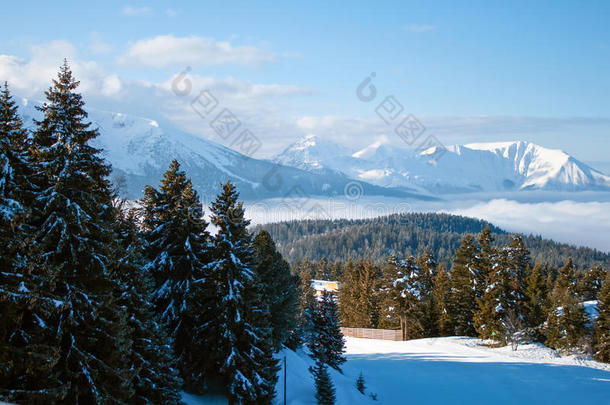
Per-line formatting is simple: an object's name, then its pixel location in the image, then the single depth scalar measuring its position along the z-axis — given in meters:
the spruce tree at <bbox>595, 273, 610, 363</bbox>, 42.97
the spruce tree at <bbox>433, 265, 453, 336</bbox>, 59.06
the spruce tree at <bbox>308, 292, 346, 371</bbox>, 37.12
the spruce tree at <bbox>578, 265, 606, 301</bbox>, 61.25
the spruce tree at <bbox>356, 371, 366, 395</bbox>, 35.41
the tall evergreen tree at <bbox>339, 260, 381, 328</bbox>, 69.12
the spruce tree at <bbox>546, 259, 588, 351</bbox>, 45.06
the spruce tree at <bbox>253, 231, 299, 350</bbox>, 33.59
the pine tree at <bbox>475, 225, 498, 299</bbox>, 55.84
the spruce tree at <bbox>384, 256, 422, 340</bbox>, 55.62
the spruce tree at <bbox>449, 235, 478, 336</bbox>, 56.62
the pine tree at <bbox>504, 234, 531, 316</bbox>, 51.91
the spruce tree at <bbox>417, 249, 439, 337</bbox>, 57.50
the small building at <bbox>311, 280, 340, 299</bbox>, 102.01
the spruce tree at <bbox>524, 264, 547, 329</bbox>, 53.55
